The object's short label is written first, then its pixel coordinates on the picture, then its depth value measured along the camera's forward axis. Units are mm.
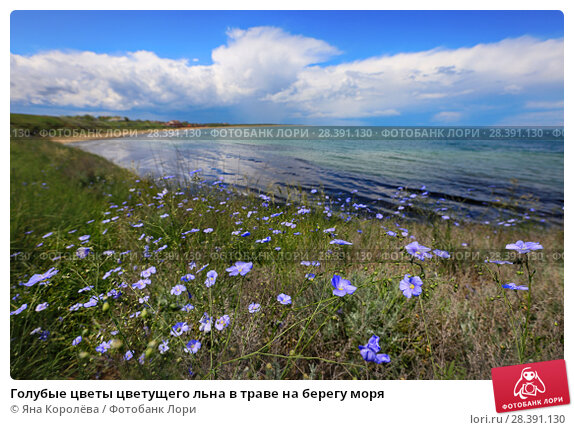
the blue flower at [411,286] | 387
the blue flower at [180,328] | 422
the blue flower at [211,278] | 432
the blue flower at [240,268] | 443
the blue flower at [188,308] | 458
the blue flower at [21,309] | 480
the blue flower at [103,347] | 422
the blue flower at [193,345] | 414
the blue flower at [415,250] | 433
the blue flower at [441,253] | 506
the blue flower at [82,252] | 523
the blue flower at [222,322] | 433
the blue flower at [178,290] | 488
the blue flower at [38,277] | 479
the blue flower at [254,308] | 472
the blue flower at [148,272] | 494
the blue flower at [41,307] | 497
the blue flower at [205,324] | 434
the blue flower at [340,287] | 393
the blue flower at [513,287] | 439
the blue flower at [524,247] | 408
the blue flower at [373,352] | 376
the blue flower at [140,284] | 466
